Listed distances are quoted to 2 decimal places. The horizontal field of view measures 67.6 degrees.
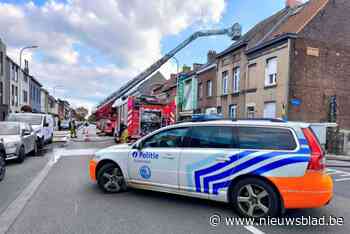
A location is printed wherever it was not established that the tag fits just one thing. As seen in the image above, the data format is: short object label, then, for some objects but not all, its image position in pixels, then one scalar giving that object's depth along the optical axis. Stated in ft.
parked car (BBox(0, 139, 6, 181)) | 21.98
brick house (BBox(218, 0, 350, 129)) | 52.08
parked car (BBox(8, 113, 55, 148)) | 43.80
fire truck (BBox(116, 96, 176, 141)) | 47.75
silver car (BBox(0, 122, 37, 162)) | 28.73
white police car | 13.61
